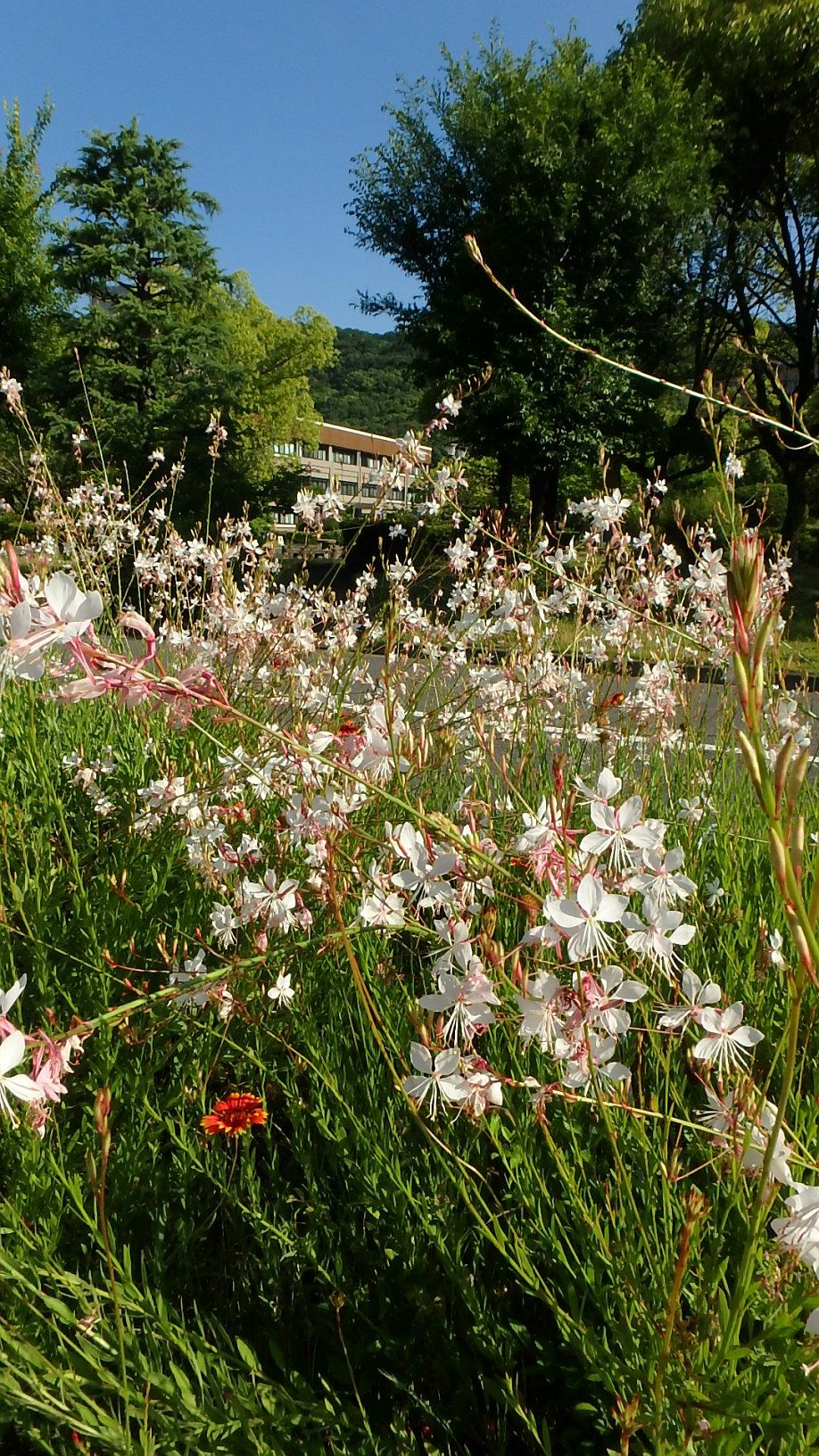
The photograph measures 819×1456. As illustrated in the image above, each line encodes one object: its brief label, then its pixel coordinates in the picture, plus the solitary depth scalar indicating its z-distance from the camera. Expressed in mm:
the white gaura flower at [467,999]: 500
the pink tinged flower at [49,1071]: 495
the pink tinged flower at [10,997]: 457
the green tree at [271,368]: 19277
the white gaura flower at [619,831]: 492
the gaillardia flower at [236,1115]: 668
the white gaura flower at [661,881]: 512
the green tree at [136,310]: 14793
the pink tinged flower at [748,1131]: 426
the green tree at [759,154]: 11880
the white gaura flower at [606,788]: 514
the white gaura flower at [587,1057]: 491
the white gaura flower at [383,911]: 552
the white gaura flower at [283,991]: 681
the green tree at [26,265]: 15519
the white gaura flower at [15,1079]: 446
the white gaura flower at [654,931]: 496
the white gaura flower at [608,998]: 487
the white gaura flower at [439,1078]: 498
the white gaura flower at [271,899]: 638
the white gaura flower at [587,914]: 462
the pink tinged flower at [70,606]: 452
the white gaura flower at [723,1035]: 501
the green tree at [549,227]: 11636
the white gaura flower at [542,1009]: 487
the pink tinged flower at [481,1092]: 508
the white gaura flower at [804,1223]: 417
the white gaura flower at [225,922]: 689
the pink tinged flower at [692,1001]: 501
